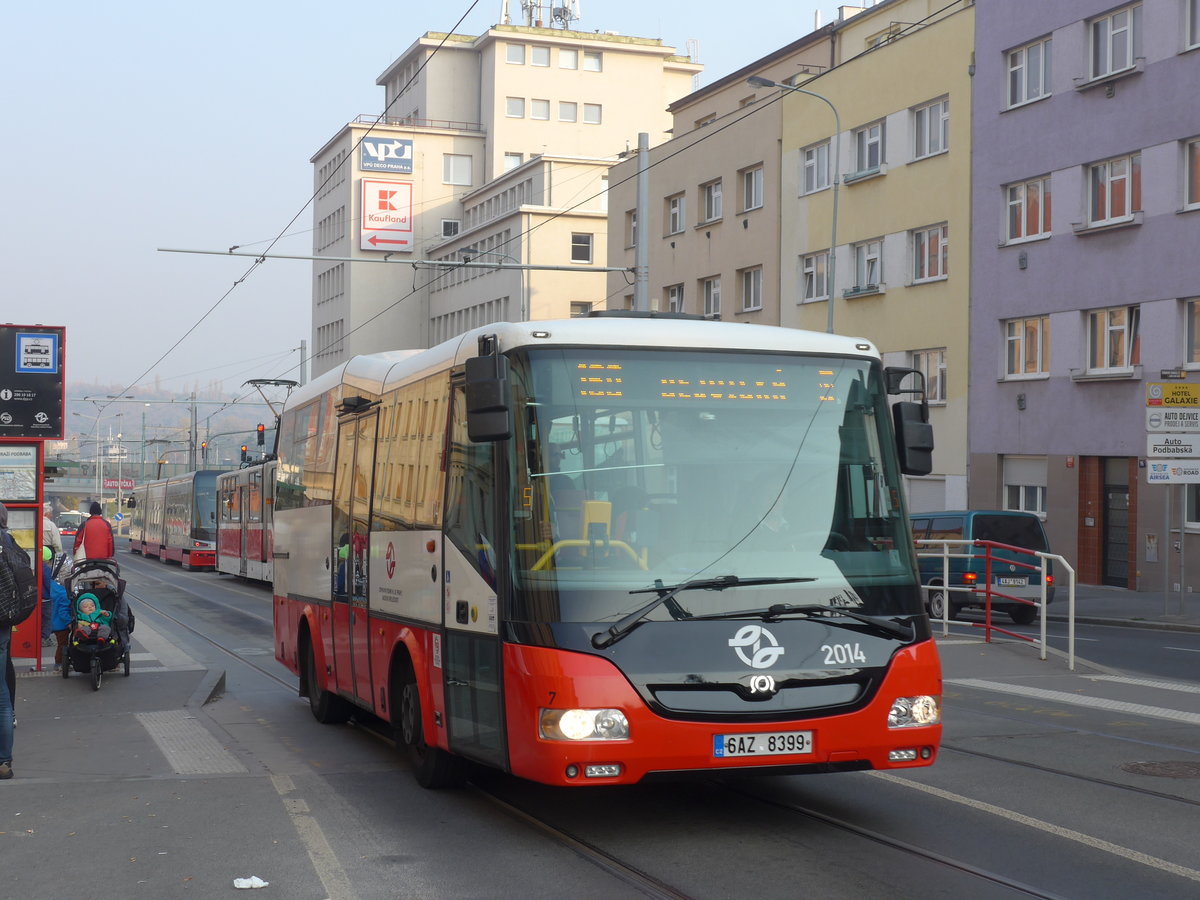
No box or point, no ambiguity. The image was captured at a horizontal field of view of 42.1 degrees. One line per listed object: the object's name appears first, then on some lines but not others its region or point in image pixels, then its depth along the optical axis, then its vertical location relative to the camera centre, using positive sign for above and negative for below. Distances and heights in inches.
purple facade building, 1216.2 +203.8
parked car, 987.3 -33.8
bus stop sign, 609.9 +44.6
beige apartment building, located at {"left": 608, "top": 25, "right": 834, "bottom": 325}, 1822.1 +377.7
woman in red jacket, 744.3 -20.2
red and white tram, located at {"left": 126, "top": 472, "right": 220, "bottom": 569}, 1957.4 -31.0
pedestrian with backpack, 361.4 -24.6
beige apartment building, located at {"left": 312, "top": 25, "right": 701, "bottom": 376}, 3462.1 +812.5
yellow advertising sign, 920.9 +67.9
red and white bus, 283.9 -10.5
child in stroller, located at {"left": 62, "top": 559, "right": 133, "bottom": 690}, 567.2 -46.4
